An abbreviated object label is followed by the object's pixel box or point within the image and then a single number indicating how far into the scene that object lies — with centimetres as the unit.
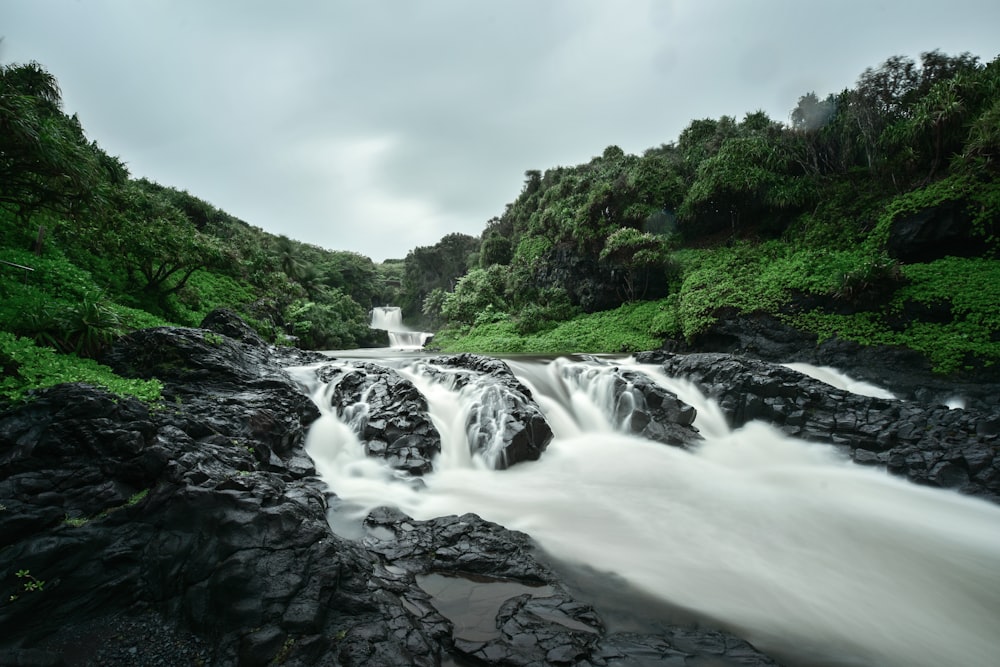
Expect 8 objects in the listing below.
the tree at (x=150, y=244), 988
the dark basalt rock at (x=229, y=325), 950
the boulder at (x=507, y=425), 684
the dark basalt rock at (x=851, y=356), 877
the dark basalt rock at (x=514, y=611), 261
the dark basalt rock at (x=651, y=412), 808
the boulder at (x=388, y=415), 649
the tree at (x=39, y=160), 454
